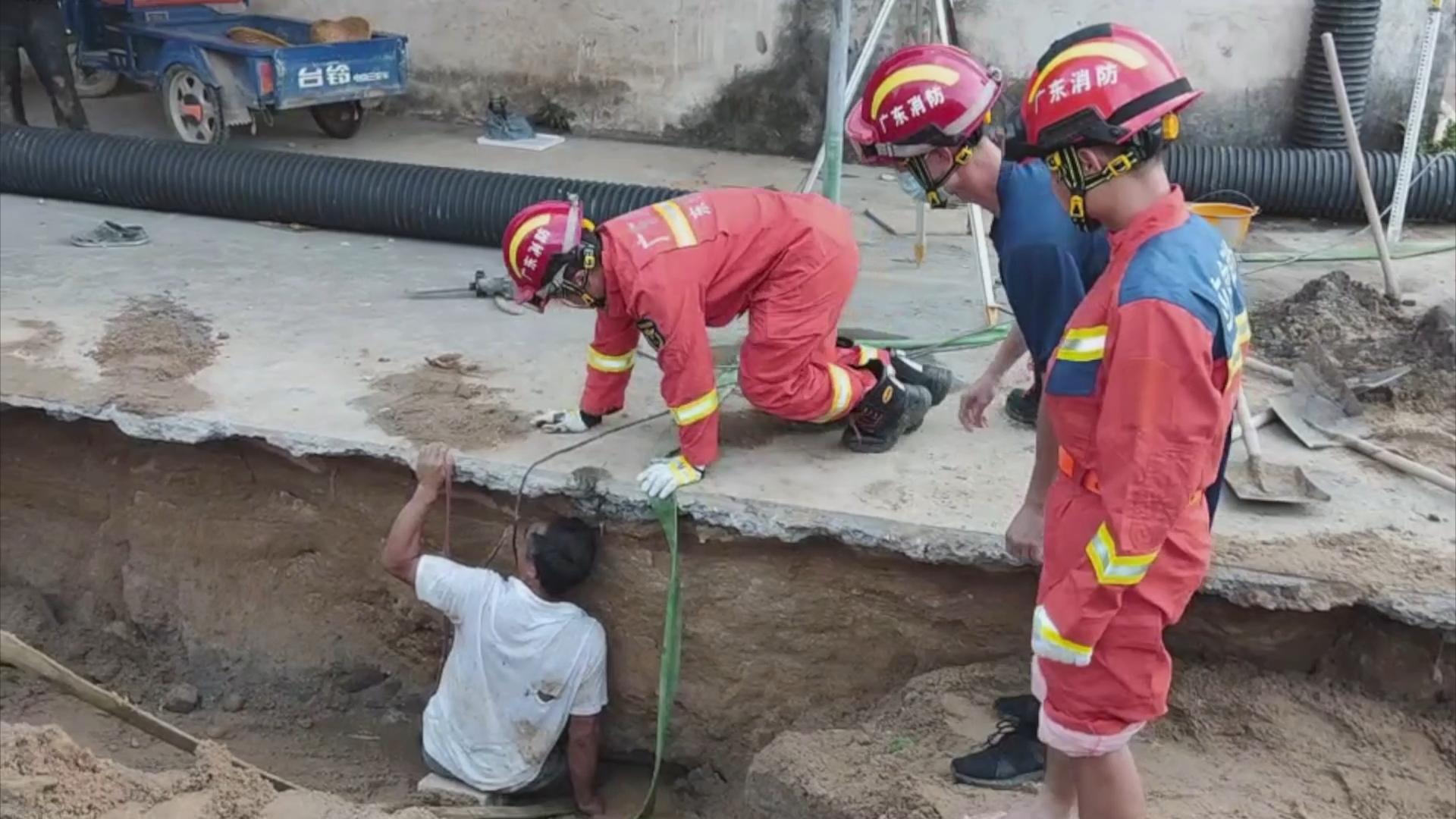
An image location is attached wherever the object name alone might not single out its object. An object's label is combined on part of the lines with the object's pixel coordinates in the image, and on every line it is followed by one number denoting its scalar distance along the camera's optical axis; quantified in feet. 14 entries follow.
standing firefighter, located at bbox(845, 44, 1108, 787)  9.98
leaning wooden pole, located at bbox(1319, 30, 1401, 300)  15.71
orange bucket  15.23
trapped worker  12.71
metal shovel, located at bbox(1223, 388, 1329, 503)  12.12
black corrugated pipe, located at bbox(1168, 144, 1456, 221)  20.66
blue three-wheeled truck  22.77
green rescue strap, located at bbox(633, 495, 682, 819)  12.59
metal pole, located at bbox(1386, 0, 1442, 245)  17.20
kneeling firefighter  11.82
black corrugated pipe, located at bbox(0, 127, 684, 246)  19.20
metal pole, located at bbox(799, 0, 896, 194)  15.85
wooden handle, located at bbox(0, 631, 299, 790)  12.31
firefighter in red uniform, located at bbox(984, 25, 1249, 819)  7.05
